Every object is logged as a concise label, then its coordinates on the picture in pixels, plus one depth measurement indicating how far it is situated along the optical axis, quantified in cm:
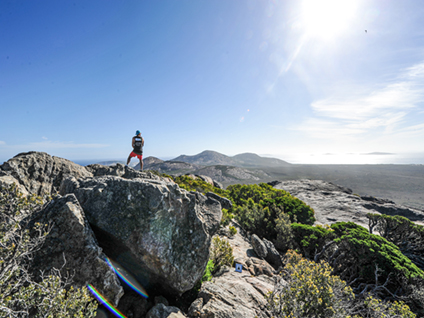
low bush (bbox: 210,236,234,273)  682
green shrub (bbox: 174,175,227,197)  1843
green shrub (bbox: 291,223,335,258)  971
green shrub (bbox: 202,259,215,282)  562
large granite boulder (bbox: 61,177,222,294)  414
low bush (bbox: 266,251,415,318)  379
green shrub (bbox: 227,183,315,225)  1336
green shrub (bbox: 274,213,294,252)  1036
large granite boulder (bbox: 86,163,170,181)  768
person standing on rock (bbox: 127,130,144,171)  971
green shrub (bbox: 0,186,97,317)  250
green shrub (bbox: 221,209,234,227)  1082
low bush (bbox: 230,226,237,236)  1016
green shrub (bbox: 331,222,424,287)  688
